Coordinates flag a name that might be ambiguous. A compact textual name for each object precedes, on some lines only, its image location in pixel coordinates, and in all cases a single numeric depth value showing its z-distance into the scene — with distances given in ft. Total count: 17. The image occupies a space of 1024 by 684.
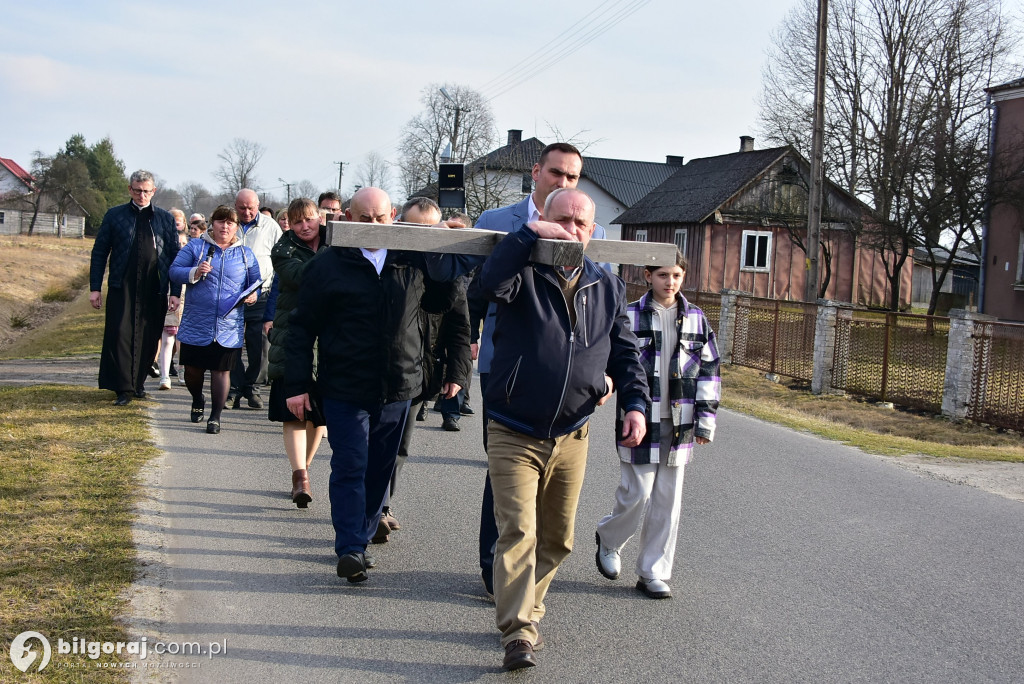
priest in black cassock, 31.71
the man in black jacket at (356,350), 16.66
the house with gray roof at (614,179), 217.56
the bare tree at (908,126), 90.79
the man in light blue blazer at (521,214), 15.72
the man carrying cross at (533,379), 13.29
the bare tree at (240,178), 361.10
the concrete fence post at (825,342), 52.26
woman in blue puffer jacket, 28.71
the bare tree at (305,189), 388.74
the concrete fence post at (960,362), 42.34
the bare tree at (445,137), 157.99
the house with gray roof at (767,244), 143.02
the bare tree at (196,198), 541.34
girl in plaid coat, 16.83
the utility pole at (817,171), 71.92
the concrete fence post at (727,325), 65.10
